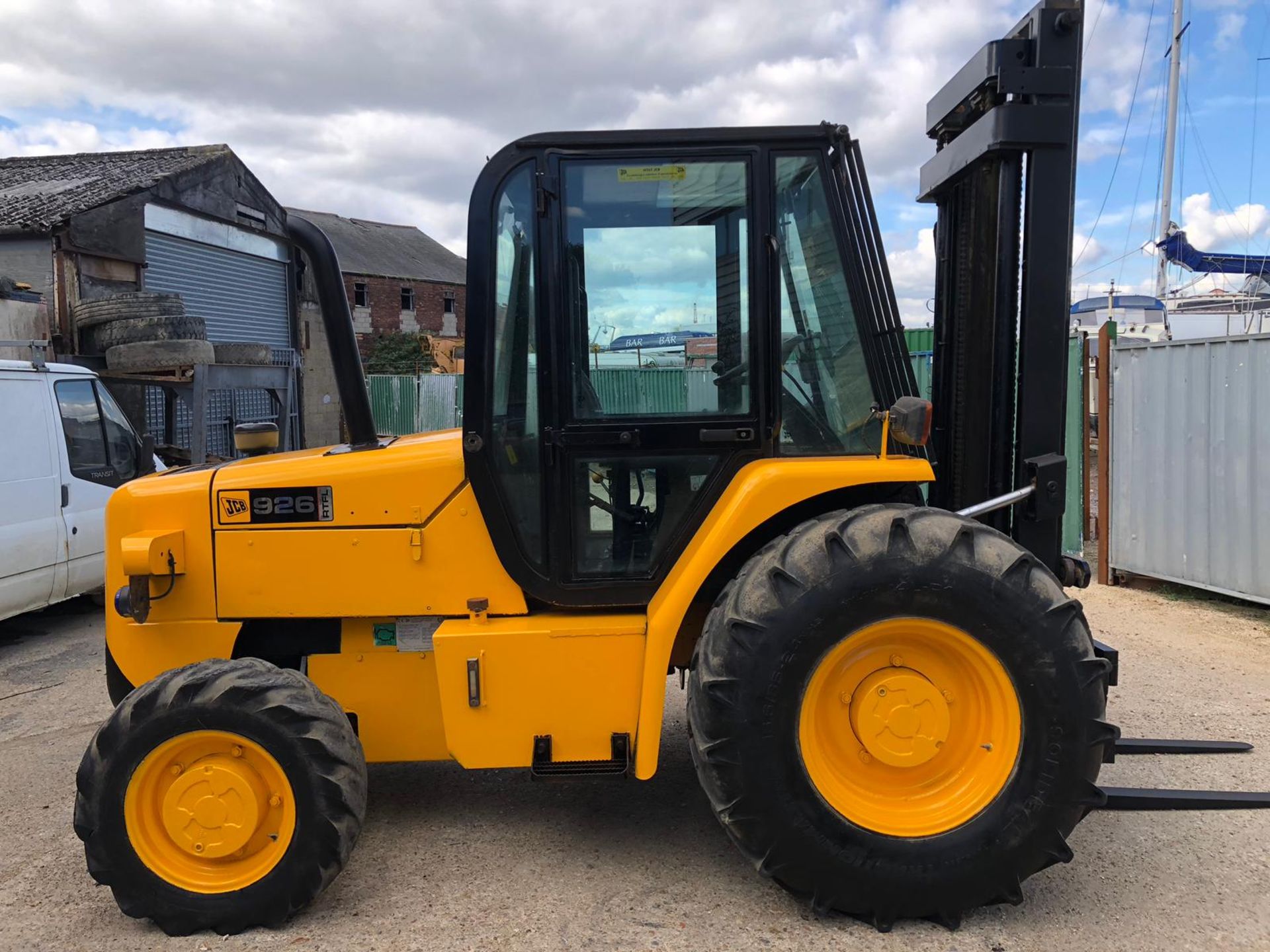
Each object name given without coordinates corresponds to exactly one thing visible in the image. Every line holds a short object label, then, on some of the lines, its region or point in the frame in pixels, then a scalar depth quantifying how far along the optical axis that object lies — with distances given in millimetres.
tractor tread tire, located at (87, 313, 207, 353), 11242
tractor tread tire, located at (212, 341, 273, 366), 11523
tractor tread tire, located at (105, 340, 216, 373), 10641
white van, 6707
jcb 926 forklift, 2916
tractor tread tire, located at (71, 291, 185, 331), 12102
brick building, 39188
